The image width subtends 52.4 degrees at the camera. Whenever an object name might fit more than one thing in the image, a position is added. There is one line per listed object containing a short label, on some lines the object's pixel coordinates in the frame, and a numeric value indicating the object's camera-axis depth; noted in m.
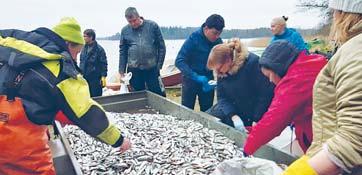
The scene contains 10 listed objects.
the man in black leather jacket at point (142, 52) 6.09
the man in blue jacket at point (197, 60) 5.36
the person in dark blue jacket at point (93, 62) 7.00
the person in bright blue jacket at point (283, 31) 6.12
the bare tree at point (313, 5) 20.54
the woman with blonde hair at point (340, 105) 1.14
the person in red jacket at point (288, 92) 2.29
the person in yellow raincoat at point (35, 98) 2.22
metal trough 3.01
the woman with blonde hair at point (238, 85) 3.69
